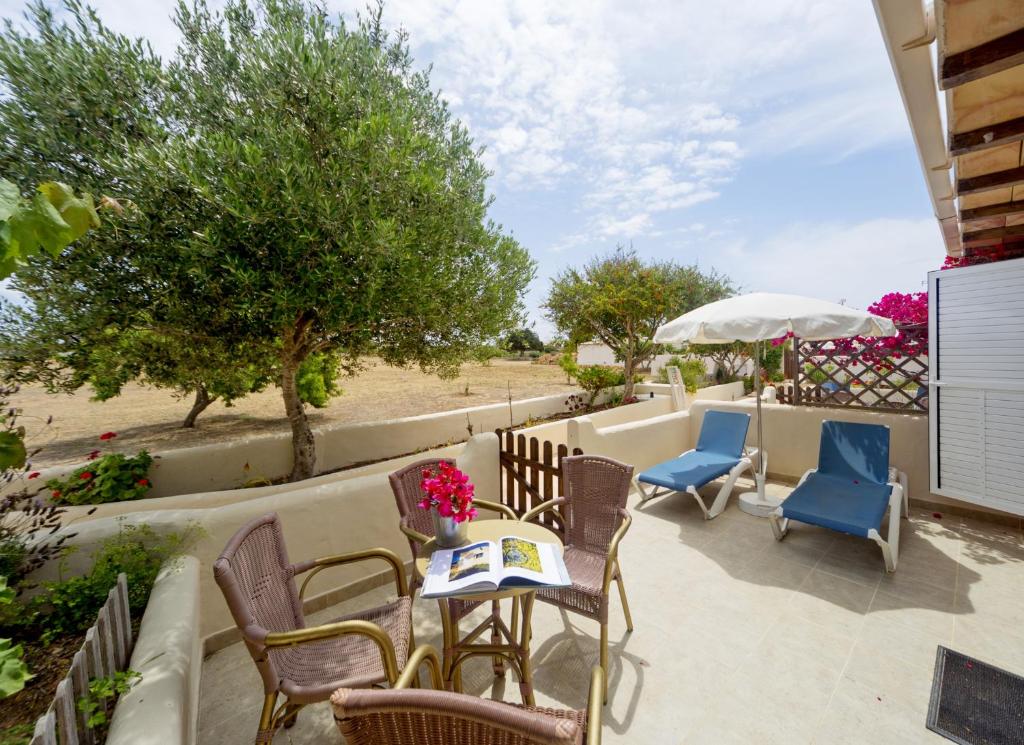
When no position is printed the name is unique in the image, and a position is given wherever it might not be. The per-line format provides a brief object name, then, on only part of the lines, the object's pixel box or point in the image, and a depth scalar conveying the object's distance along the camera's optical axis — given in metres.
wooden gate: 4.28
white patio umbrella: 4.41
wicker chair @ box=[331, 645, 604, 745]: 0.97
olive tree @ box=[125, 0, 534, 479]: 3.59
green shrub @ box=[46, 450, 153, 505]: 4.28
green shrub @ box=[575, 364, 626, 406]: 11.48
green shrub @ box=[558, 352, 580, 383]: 12.66
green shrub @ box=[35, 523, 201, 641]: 2.27
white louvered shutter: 3.78
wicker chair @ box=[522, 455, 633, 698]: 2.67
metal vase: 2.47
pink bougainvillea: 6.38
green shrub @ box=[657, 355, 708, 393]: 12.68
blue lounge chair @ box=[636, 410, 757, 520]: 5.07
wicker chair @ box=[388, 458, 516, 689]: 2.62
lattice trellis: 6.33
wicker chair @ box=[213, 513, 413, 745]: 1.79
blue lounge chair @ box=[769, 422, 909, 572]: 3.83
